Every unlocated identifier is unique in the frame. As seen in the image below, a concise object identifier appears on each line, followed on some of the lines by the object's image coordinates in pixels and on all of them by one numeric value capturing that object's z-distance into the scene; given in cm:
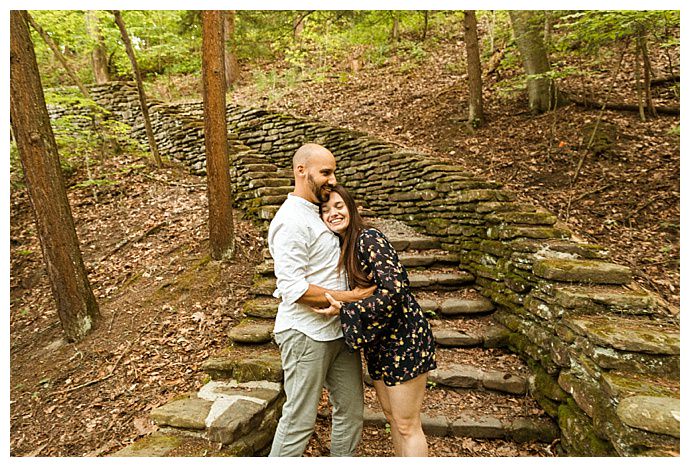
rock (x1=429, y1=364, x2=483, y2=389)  333
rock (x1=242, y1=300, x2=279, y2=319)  386
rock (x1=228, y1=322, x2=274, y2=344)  348
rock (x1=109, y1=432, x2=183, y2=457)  232
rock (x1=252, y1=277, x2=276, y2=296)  423
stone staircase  249
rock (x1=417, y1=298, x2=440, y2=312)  403
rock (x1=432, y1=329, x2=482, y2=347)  371
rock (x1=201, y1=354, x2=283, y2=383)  304
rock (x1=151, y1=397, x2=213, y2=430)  252
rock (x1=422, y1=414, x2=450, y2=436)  298
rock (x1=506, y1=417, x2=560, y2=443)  291
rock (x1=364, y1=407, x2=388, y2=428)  310
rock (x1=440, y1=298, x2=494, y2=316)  407
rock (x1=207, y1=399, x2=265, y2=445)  241
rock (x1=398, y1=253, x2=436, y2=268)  476
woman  193
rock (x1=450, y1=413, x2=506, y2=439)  294
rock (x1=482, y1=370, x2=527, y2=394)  326
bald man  192
